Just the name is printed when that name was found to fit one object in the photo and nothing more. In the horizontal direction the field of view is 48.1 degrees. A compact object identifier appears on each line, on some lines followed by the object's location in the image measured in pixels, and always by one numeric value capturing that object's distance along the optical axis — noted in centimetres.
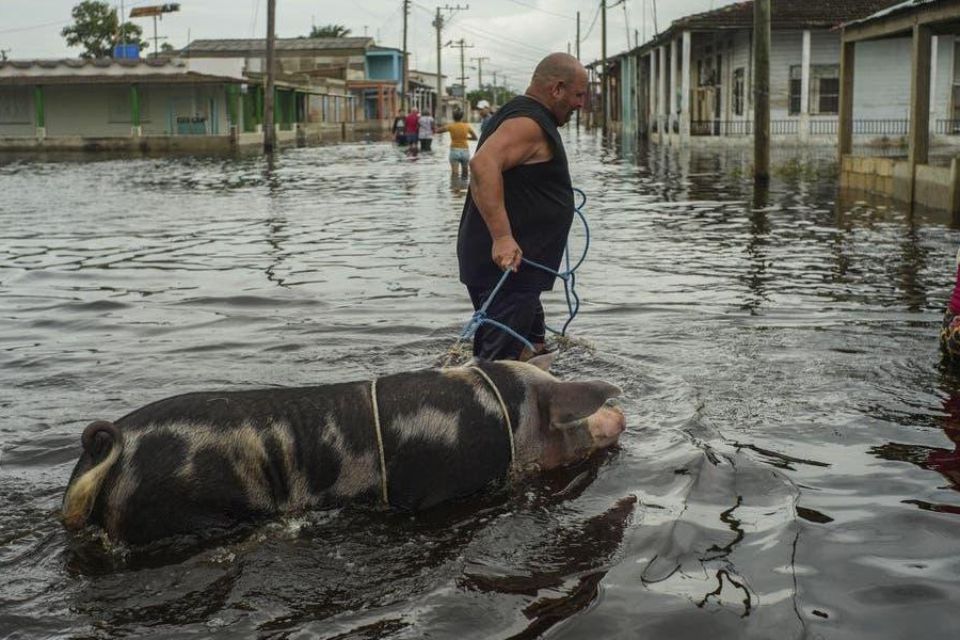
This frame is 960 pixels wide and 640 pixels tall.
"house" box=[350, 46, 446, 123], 8547
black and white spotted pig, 397
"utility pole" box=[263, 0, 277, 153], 4025
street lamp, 9031
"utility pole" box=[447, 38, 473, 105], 13849
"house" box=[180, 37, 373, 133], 6769
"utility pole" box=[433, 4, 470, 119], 9957
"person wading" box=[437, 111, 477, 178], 2378
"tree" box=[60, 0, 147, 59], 8619
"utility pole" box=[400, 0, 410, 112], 7350
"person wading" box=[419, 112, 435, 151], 4228
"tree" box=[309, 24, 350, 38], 12402
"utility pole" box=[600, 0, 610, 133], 6364
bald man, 570
